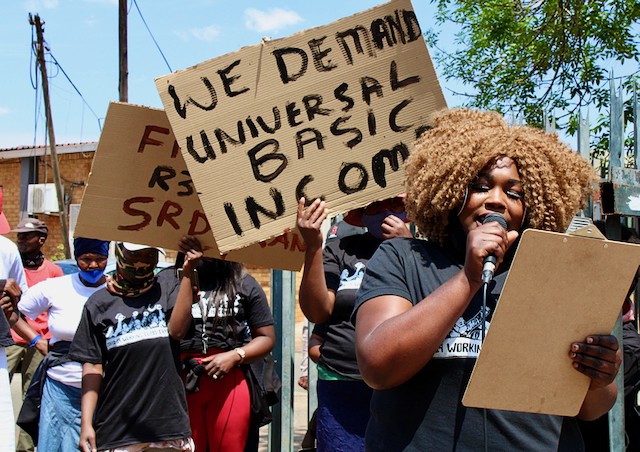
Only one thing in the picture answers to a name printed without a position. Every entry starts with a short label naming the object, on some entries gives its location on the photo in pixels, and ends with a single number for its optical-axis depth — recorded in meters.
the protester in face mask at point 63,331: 5.46
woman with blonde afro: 2.21
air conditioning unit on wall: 28.06
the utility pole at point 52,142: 24.53
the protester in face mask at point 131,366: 4.67
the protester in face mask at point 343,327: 4.17
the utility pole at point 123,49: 17.77
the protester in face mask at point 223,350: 5.05
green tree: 9.43
